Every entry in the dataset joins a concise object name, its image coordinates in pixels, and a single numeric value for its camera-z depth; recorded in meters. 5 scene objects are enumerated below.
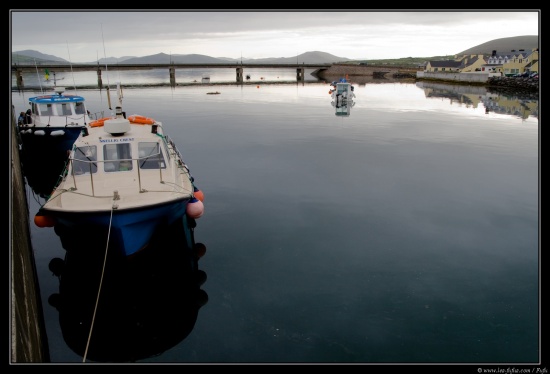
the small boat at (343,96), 65.38
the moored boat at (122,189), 12.69
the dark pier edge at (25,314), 6.37
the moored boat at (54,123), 28.05
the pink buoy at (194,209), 15.29
